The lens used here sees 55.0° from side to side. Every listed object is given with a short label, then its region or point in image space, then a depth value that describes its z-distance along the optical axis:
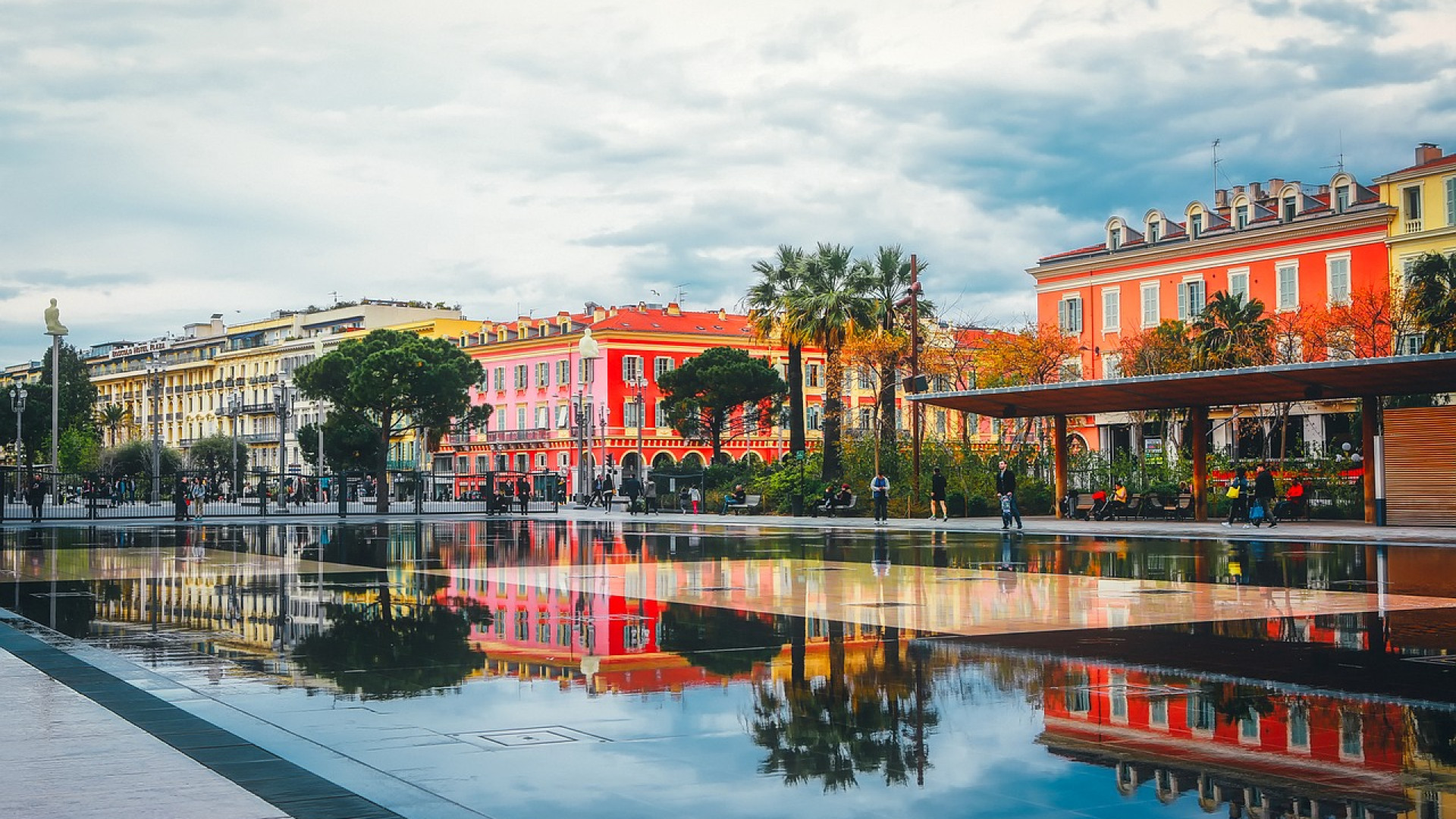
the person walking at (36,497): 46.12
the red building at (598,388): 94.38
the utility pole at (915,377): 43.84
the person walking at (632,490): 54.88
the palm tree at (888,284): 52.88
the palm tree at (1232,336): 57.44
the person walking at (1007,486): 36.16
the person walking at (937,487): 41.97
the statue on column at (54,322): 47.50
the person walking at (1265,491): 35.94
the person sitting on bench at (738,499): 54.11
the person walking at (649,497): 55.86
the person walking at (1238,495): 36.94
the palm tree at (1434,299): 50.31
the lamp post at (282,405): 69.15
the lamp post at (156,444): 56.56
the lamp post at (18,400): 52.69
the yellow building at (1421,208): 60.53
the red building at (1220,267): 64.19
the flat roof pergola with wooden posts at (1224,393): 32.56
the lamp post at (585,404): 55.53
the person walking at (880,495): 42.56
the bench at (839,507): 47.53
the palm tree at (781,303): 52.62
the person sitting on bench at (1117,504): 41.31
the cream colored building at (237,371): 121.94
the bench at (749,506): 53.44
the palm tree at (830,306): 50.66
